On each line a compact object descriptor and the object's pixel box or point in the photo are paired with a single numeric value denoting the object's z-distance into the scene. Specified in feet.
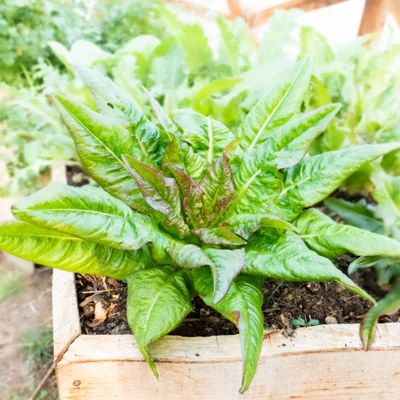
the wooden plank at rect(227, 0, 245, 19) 6.48
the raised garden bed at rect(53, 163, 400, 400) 2.12
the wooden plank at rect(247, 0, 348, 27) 6.01
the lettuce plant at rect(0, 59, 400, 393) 1.91
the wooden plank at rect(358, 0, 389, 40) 5.14
